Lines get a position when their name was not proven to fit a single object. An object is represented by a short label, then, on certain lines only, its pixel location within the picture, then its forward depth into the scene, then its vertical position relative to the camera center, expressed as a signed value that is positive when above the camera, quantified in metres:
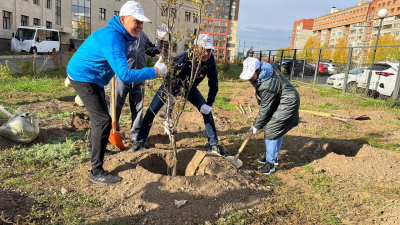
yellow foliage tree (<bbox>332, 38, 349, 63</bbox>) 26.98 +1.20
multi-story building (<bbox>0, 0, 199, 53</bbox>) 23.00 +3.14
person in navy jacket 3.34 -0.55
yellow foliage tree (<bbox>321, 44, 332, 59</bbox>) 43.04 +1.98
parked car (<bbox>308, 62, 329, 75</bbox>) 17.68 -0.19
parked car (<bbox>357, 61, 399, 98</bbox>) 9.03 -0.26
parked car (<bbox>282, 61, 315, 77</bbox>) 15.81 -0.28
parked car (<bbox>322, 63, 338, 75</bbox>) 21.09 -0.09
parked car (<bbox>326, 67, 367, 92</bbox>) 10.46 -0.49
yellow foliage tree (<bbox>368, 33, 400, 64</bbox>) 17.70 +1.13
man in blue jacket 2.35 -0.16
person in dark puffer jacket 3.11 -0.47
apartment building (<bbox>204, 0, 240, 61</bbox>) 75.91 +9.46
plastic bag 3.51 -1.08
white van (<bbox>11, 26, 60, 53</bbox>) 20.88 +0.35
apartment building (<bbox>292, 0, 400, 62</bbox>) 65.50 +12.56
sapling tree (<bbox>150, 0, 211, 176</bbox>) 2.50 +0.16
